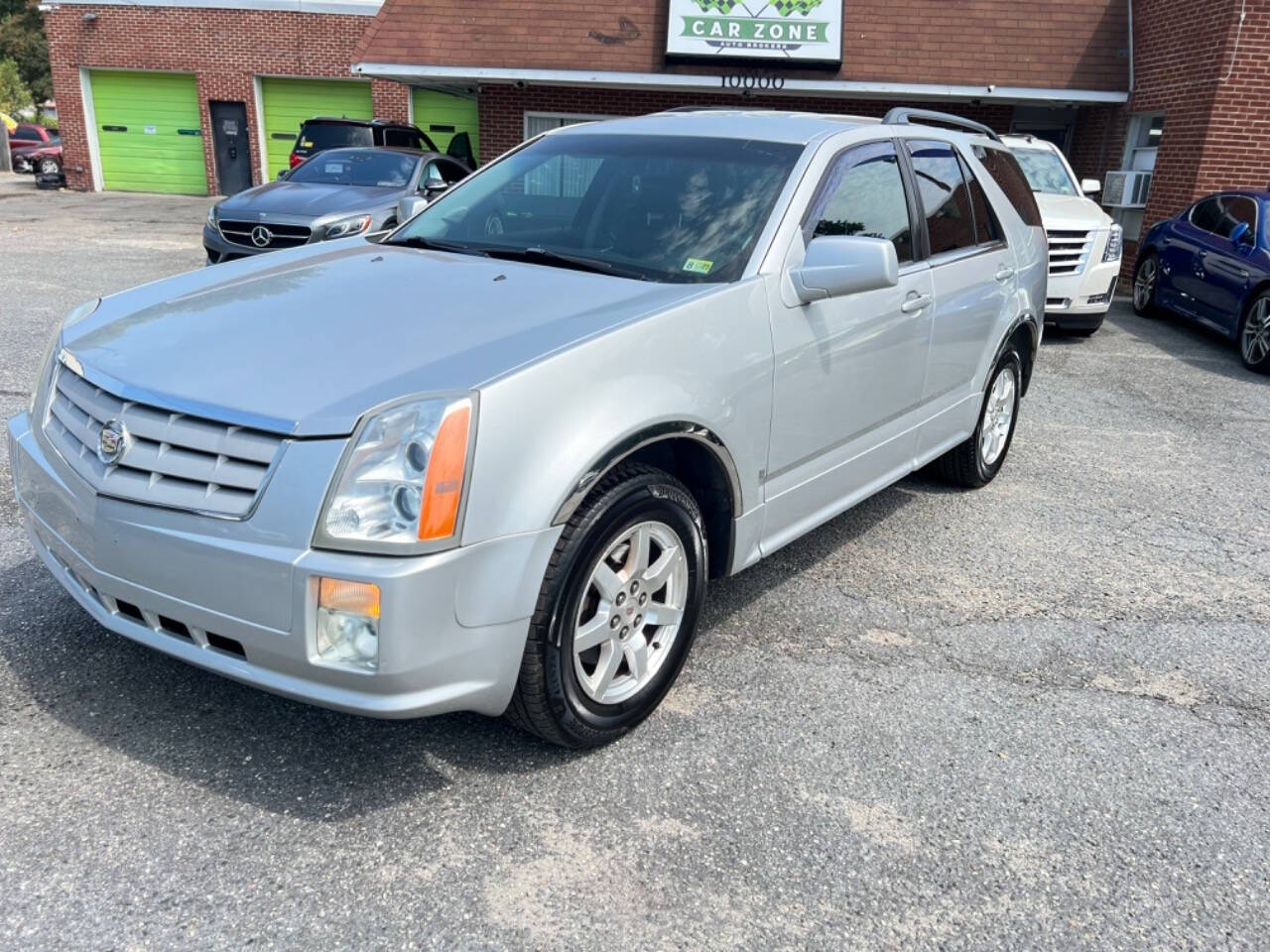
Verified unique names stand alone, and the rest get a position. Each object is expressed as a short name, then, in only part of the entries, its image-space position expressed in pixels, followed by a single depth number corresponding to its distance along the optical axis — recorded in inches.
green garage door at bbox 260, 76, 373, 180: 915.4
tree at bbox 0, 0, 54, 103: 1867.6
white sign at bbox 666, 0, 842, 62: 581.9
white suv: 389.7
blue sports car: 368.8
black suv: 665.0
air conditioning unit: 573.0
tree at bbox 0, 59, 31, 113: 1757.9
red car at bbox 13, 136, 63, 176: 1023.0
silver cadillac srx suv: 96.2
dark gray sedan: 388.2
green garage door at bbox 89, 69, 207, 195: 943.7
